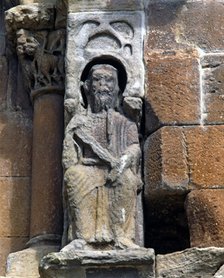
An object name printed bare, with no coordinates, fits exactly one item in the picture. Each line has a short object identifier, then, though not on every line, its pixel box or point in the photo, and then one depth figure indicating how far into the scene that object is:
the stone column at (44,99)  9.29
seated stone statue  8.69
